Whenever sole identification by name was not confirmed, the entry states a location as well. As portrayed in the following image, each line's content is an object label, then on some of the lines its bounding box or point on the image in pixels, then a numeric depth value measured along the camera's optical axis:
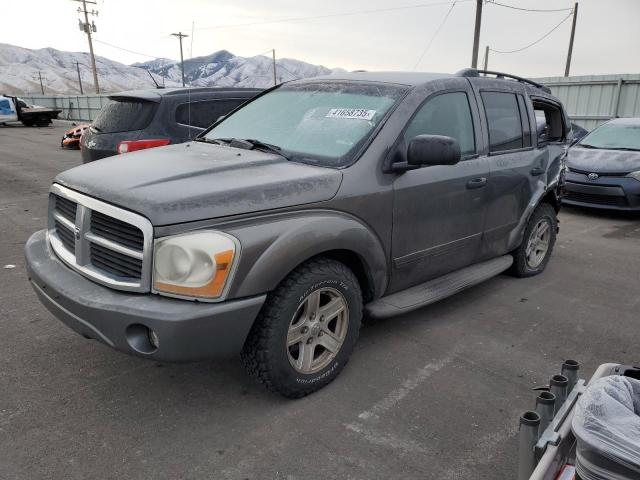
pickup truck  25.36
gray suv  2.39
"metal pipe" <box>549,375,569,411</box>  2.12
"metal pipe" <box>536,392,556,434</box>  1.98
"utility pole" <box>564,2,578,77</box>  30.59
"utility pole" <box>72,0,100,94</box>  44.62
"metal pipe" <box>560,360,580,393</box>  2.23
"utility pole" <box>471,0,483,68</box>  20.52
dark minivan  6.47
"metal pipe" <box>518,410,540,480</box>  1.88
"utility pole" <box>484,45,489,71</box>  38.30
